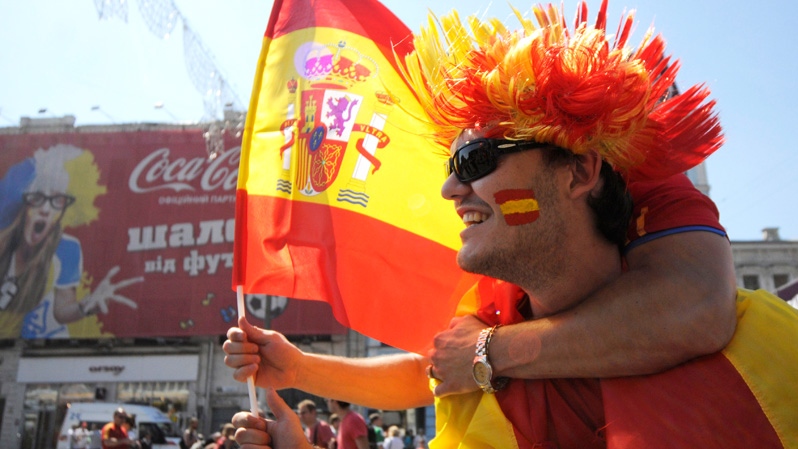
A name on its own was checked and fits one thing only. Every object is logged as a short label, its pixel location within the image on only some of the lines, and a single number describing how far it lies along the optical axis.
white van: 15.81
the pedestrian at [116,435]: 8.30
